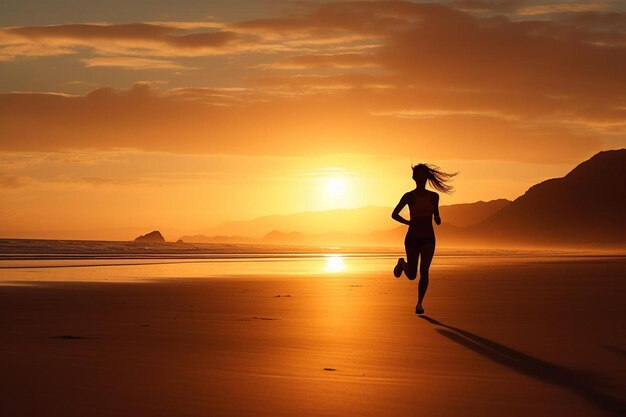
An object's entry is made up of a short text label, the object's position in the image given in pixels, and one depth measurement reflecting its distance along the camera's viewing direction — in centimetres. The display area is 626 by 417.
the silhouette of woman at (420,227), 1495
